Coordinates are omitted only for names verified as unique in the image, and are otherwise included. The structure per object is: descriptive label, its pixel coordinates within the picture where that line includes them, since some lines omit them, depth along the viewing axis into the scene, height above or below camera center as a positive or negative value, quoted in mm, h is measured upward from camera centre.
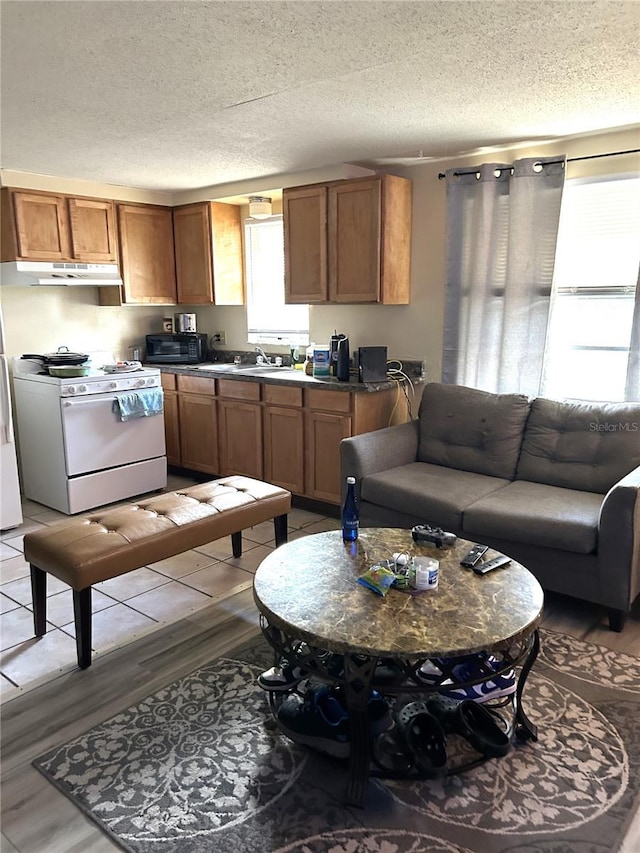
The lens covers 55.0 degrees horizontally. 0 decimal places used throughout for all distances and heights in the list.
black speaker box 3967 -413
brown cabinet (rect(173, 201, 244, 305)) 5047 +370
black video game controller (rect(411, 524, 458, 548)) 2447 -936
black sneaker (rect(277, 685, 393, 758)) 1917 -1322
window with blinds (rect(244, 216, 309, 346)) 5004 +53
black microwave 5270 -419
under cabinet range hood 4199 +169
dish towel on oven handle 4402 -760
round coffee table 1734 -957
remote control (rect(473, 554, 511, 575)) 2210 -954
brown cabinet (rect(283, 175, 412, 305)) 3965 +392
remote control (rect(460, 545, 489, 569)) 2264 -950
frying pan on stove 4430 -426
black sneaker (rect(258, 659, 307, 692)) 2072 -1276
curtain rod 3241 +766
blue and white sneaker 1817 -1211
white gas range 4184 -983
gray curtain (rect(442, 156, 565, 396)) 3523 +166
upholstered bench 2430 -1002
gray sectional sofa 2658 -955
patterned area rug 1683 -1439
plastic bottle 2396 -856
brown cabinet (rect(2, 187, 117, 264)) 4246 +503
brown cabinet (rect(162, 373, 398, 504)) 4047 -912
